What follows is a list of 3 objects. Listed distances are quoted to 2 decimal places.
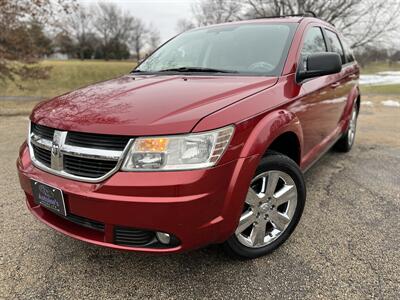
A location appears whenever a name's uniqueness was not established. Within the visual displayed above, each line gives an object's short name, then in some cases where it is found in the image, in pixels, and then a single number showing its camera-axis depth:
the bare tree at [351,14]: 24.36
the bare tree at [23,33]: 8.50
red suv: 1.77
